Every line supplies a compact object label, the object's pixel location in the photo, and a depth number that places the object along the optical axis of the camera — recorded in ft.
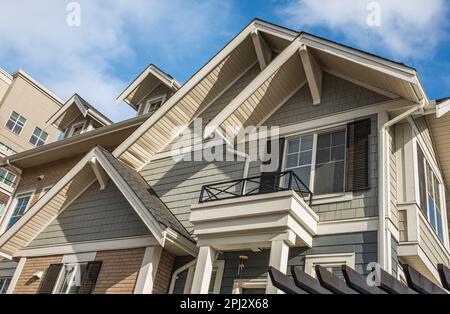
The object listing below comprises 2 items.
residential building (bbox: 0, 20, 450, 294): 26.58
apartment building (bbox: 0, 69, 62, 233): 116.67
